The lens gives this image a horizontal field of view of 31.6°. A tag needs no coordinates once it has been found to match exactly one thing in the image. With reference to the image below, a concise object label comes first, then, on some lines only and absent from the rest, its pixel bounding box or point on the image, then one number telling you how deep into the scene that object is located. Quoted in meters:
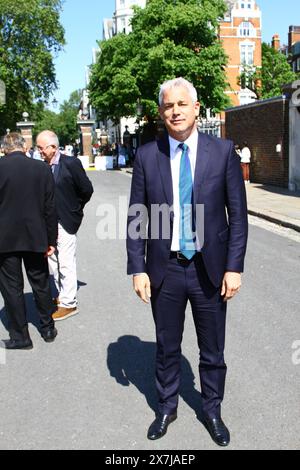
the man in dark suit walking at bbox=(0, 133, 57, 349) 4.59
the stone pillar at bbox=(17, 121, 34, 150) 44.00
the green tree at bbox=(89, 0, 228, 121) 31.66
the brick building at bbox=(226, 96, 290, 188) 18.09
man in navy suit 3.00
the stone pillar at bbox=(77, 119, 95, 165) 43.59
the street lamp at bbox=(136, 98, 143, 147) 31.67
